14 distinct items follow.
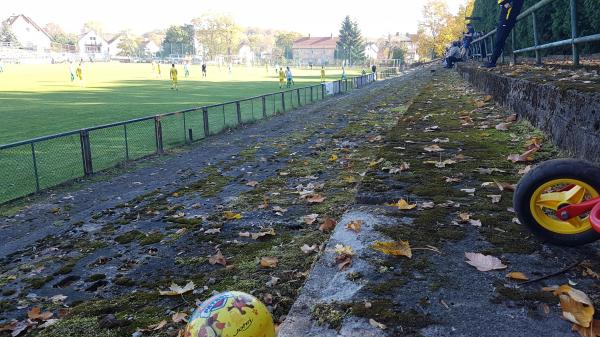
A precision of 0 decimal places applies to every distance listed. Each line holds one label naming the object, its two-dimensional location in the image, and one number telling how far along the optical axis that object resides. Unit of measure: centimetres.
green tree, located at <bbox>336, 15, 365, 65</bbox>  12275
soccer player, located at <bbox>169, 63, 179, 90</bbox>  3788
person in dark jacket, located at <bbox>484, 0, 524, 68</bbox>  798
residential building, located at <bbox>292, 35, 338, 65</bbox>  16325
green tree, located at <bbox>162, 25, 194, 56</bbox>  14812
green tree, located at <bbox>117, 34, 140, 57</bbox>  15138
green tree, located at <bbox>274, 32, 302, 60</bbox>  17139
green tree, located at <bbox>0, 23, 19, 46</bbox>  11764
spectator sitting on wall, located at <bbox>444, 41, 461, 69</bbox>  2573
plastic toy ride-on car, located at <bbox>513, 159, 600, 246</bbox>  257
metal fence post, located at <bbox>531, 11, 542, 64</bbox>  748
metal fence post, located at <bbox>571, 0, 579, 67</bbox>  552
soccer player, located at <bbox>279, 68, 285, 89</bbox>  4174
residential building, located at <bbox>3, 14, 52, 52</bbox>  13125
